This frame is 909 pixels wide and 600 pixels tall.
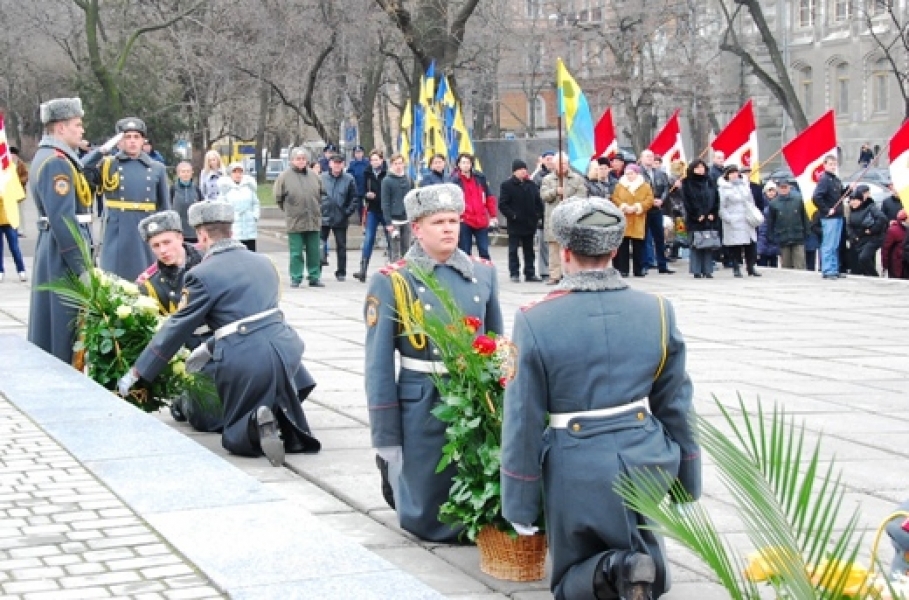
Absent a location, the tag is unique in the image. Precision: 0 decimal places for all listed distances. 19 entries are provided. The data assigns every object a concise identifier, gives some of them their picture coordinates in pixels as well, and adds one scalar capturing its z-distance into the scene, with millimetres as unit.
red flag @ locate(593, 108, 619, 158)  24102
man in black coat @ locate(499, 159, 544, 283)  20844
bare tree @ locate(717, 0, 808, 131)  36875
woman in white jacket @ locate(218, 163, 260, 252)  20016
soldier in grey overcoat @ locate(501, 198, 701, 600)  5426
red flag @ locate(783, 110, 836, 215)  21297
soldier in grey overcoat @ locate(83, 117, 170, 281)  13023
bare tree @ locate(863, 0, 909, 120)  48644
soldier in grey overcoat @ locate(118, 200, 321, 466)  8828
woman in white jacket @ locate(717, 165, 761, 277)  21078
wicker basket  6223
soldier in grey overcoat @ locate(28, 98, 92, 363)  11273
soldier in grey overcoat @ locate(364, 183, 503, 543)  6766
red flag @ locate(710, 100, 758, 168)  23438
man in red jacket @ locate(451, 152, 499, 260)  20688
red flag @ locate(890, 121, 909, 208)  18906
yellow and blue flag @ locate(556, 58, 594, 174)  20297
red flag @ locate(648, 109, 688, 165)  24516
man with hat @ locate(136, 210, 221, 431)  9680
